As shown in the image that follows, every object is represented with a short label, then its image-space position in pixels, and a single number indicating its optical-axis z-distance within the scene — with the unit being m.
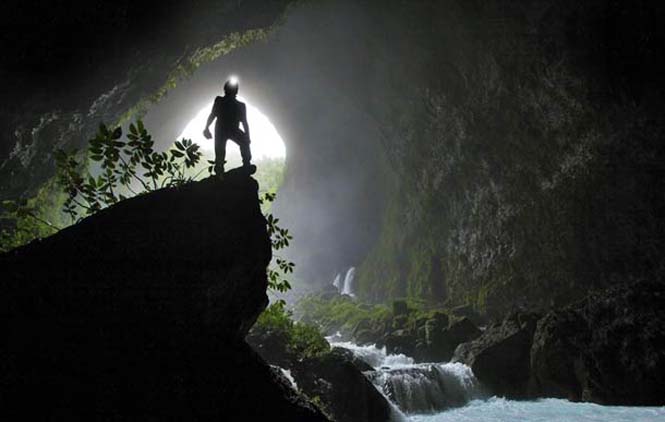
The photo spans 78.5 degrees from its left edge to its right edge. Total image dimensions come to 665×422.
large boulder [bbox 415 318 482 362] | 16.17
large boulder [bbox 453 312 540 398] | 12.68
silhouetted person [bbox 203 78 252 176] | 5.54
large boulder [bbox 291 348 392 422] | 8.38
